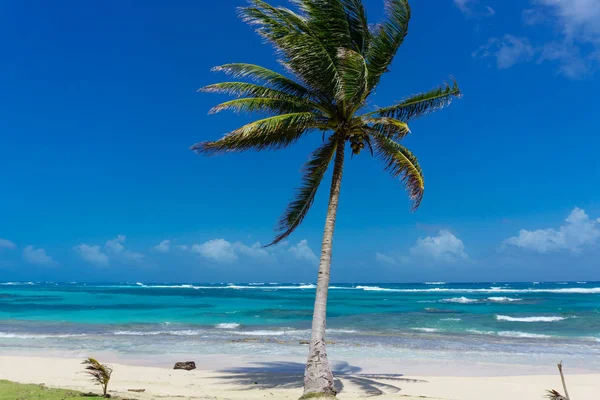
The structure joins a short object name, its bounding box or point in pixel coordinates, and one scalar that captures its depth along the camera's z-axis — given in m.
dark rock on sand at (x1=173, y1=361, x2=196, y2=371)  13.03
